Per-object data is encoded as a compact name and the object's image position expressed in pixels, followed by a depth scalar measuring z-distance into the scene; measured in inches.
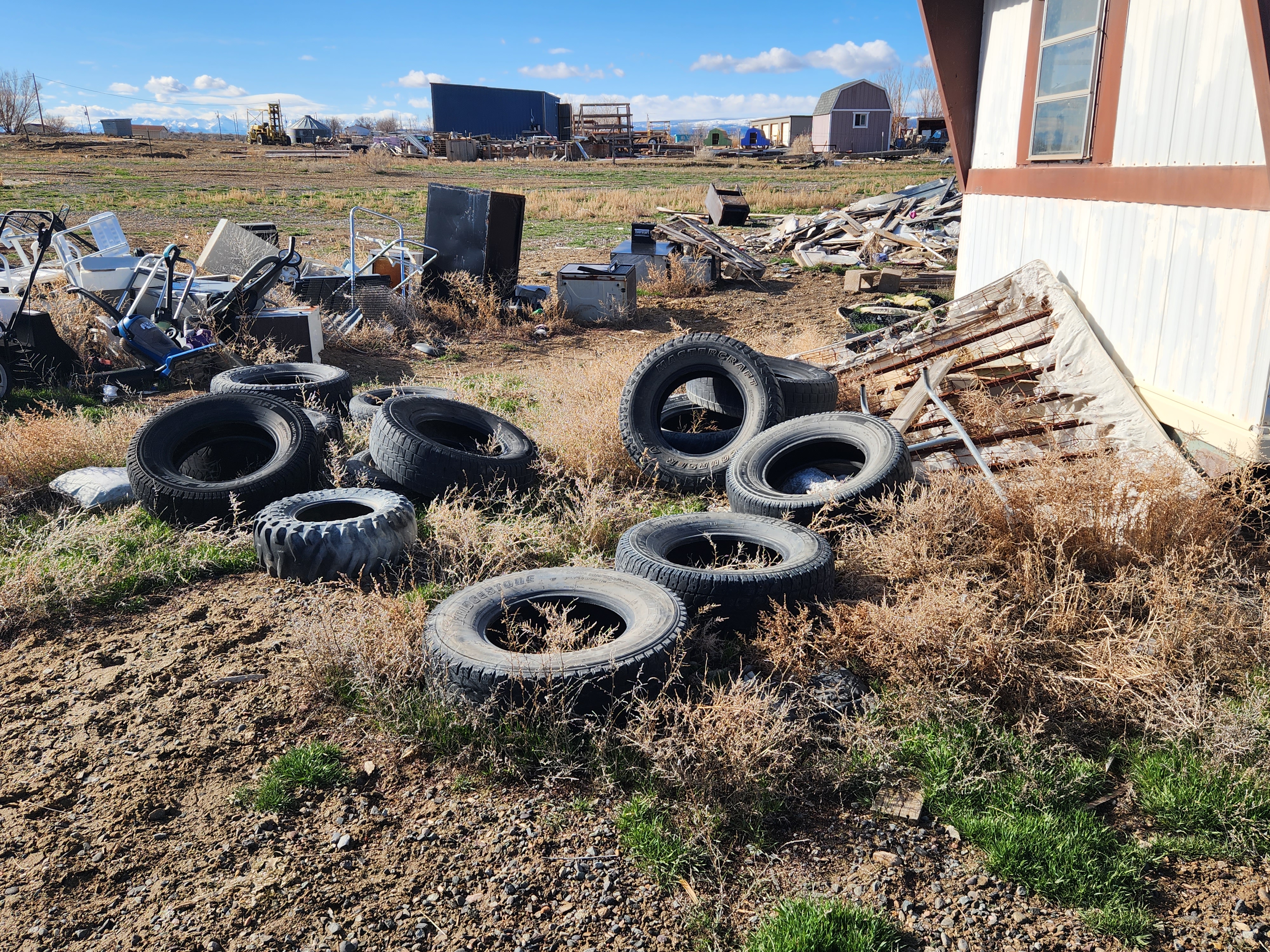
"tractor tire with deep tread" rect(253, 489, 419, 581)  187.5
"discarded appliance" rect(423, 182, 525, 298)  478.0
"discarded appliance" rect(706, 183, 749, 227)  886.4
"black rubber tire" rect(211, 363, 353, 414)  274.5
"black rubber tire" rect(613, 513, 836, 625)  161.9
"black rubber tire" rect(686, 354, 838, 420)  262.8
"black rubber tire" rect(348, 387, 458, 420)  277.9
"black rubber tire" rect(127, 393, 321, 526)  212.8
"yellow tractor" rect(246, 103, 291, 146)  2790.4
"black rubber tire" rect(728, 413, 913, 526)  198.2
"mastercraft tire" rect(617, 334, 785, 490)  243.8
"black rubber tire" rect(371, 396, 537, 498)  218.5
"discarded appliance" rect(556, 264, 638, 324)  490.3
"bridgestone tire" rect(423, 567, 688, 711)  135.9
